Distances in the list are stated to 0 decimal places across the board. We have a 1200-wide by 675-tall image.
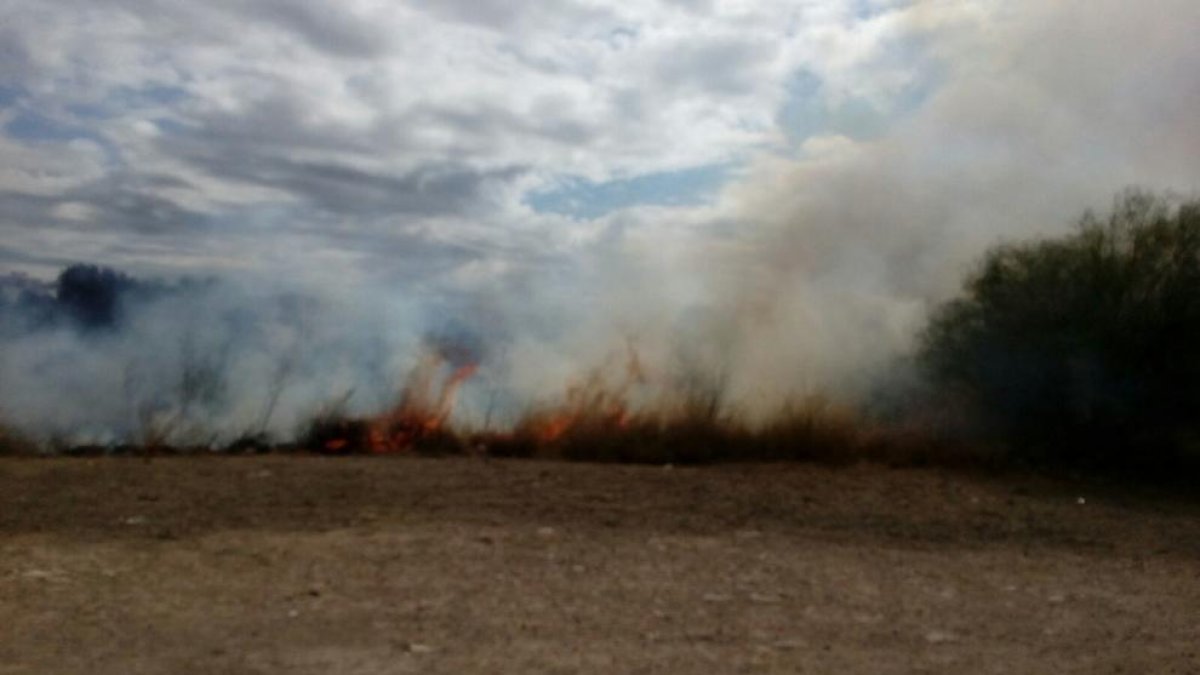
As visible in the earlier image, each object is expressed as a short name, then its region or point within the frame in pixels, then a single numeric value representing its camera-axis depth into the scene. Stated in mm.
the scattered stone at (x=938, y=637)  8930
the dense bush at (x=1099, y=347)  17625
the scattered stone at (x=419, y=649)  8156
